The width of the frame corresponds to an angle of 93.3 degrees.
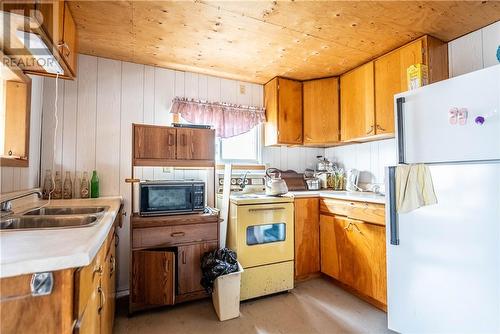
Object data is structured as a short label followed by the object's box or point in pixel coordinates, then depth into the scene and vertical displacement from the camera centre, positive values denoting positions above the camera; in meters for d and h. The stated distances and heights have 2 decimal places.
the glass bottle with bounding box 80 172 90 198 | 2.11 -0.13
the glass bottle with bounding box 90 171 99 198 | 2.15 -0.13
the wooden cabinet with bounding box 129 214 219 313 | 1.86 -0.67
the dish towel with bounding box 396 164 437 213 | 1.46 -0.10
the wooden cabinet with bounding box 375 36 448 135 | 1.96 +0.92
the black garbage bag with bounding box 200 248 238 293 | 1.88 -0.75
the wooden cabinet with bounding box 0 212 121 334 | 0.66 -0.39
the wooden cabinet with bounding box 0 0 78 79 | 1.08 +0.72
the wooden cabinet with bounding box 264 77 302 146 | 2.82 +0.74
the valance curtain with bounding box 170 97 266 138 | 2.57 +0.68
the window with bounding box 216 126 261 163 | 2.87 +0.32
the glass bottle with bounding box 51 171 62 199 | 2.01 -0.13
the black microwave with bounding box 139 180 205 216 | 1.97 -0.21
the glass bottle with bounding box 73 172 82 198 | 2.13 -0.11
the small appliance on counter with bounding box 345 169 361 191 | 2.79 -0.09
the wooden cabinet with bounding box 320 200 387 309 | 1.95 -0.74
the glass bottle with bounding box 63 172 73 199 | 2.06 -0.13
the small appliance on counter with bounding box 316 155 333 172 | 3.11 +0.09
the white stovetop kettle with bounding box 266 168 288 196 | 2.48 -0.15
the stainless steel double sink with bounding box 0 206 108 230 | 1.17 -0.25
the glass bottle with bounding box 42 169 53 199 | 2.00 -0.10
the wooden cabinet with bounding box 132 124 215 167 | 2.06 +0.25
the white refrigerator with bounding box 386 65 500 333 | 1.22 -0.27
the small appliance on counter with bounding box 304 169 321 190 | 3.03 -0.11
